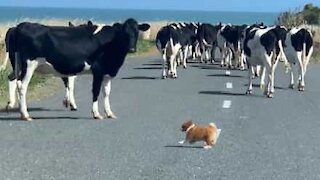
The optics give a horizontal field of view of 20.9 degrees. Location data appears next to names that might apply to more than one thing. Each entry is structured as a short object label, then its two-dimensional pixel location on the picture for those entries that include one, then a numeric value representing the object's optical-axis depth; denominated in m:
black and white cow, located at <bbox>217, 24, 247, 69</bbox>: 35.72
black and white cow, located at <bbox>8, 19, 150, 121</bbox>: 16.98
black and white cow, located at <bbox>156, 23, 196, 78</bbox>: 29.34
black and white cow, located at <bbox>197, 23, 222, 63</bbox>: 40.41
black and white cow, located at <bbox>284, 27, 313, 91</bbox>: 25.91
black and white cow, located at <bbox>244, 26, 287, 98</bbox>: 23.50
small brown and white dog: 12.48
